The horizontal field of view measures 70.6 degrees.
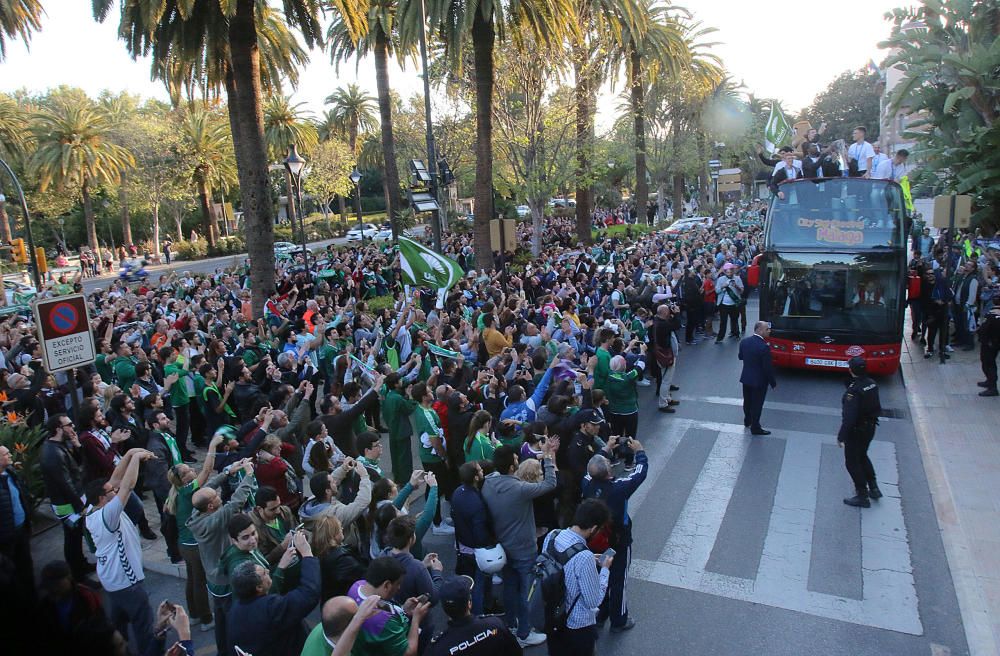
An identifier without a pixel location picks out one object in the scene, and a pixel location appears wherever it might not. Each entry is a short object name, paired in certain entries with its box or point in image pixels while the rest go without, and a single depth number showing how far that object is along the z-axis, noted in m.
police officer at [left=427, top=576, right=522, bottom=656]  3.72
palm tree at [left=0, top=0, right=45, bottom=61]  17.84
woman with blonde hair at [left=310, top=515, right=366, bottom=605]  4.73
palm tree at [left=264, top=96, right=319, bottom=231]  48.91
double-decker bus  12.35
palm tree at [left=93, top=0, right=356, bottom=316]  15.43
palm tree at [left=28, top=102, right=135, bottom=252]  40.59
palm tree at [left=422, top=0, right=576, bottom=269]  18.23
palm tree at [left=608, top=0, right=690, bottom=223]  29.95
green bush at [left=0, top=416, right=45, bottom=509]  8.22
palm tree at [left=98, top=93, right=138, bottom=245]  47.58
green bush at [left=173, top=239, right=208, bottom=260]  48.78
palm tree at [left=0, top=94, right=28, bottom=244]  36.56
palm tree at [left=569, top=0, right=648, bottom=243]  23.20
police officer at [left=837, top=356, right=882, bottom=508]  7.75
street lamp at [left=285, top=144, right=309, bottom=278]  19.64
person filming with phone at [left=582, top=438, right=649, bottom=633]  5.48
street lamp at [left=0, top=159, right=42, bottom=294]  19.14
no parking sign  7.35
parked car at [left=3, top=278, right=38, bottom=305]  27.08
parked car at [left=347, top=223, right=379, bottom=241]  54.97
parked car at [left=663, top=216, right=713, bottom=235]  38.59
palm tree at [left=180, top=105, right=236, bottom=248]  47.78
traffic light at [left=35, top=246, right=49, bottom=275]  21.77
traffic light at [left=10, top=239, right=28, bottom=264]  21.23
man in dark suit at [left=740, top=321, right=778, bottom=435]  10.05
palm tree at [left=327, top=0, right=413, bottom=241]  25.33
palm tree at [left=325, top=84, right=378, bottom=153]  54.44
